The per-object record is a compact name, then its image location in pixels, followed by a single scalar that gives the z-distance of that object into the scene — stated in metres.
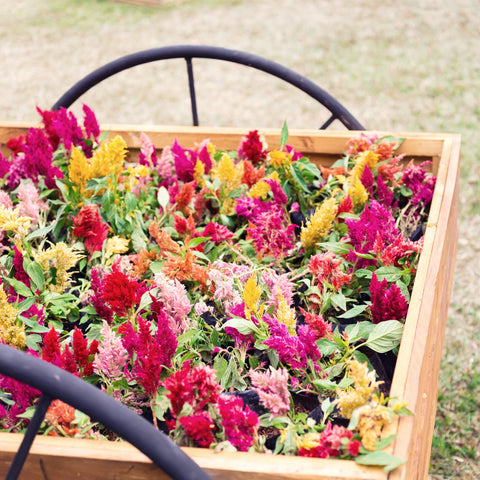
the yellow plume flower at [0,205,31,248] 1.48
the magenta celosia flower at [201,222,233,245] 1.59
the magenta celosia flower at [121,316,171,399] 1.10
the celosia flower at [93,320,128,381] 1.16
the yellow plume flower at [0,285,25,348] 1.24
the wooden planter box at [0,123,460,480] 0.93
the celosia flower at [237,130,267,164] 1.88
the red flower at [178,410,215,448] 0.98
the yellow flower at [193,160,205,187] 1.80
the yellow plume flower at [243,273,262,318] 1.23
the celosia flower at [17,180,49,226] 1.61
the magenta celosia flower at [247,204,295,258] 1.57
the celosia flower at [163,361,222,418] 1.02
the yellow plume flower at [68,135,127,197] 1.67
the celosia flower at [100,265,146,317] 1.22
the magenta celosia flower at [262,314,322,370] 1.18
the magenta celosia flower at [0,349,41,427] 1.13
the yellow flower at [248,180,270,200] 1.69
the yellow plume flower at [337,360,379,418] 1.00
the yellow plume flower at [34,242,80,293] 1.43
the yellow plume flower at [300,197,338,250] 1.52
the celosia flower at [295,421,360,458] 0.96
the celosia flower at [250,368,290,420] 1.08
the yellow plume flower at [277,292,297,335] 1.23
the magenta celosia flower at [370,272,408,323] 1.25
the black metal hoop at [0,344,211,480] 0.86
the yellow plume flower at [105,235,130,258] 1.56
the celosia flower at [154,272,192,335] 1.28
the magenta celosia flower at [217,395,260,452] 1.01
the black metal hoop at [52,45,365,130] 2.18
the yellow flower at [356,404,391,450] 0.96
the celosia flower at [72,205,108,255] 1.57
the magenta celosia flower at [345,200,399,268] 1.47
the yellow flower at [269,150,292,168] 1.74
